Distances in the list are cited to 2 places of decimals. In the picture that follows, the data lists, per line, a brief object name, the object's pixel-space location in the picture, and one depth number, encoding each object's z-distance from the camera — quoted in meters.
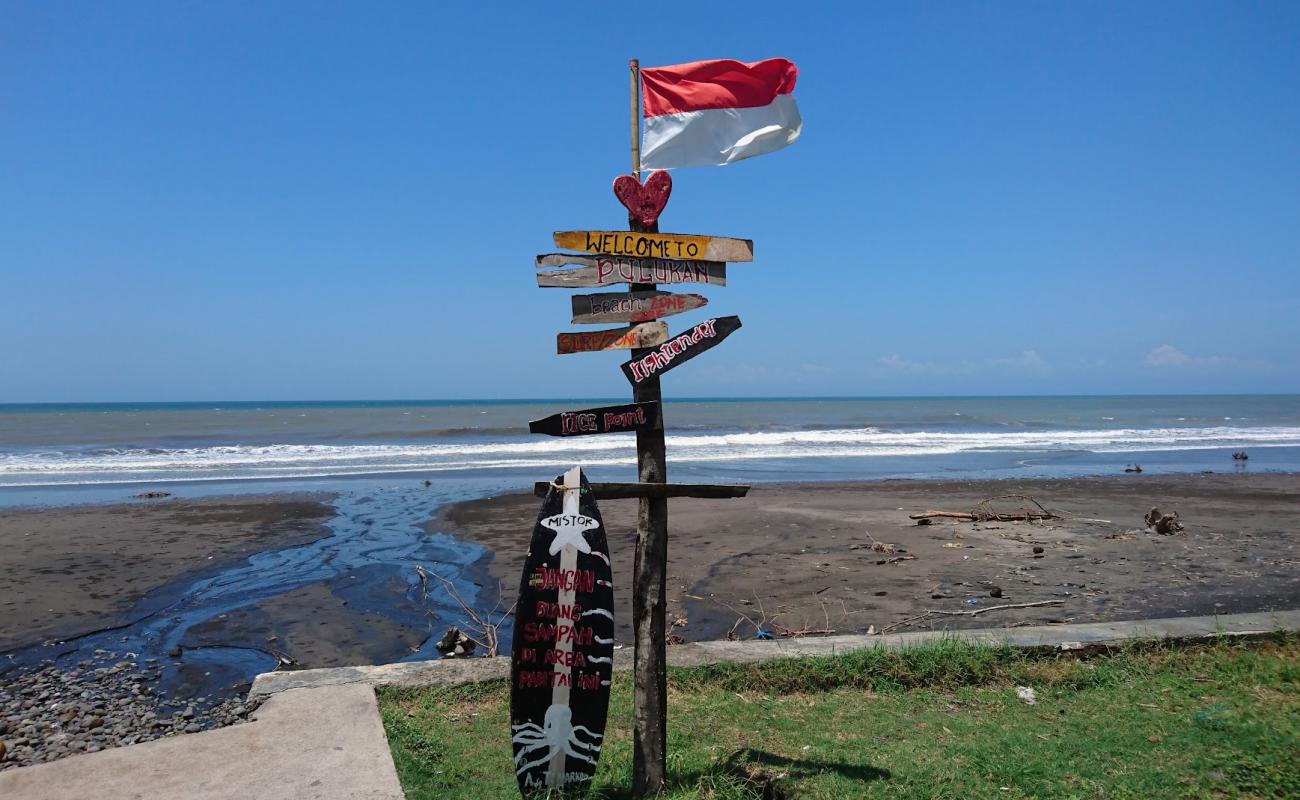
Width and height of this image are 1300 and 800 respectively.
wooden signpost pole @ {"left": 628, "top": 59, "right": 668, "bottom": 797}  3.95
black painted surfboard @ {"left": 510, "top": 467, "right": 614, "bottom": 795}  3.86
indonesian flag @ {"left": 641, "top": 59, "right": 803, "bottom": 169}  4.14
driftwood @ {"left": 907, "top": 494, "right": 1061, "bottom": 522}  13.14
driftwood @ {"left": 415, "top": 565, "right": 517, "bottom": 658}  6.97
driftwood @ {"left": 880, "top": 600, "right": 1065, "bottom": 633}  7.44
